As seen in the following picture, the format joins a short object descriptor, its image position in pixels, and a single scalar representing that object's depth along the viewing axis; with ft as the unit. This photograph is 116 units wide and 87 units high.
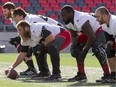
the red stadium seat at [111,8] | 185.57
